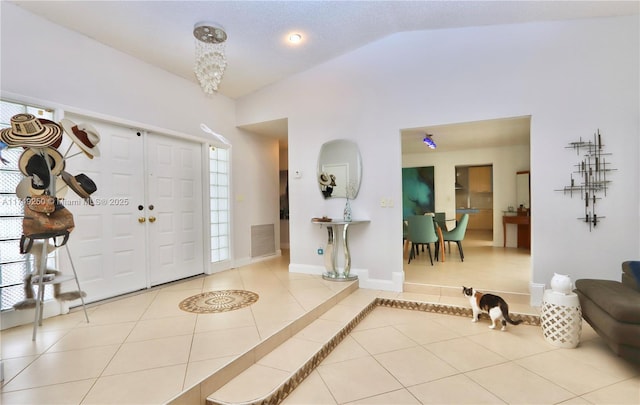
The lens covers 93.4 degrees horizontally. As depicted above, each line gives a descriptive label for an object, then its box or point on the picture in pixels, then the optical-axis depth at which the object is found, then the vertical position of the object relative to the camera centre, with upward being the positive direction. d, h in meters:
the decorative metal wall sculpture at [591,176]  3.01 +0.23
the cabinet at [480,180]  9.09 +0.60
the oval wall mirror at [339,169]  4.07 +0.44
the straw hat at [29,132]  2.13 +0.52
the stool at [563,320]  2.48 -1.01
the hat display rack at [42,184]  2.20 +0.16
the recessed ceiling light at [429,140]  5.00 +1.02
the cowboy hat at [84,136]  2.40 +0.56
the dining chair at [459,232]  5.30 -0.57
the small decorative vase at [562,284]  2.54 -0.73
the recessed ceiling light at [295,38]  3.50 +1.93
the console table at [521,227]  6.05 -0.58
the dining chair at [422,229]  4.94 -0.48
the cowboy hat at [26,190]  2.25 +0.11
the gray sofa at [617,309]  2.05 -0.81
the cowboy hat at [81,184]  2.50 +0.16
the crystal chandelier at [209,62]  3.12 +1.48
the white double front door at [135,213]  3.16 -0.12
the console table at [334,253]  3.96 -0.70
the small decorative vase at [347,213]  3.99 -0.16
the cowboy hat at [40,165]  2.27 +0.30
